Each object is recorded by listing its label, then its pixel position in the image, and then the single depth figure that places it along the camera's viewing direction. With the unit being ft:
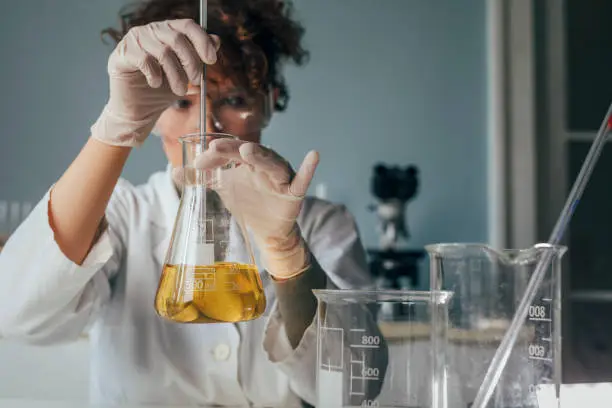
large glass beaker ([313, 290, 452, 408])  3.10
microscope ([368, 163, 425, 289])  4.56
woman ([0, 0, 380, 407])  4.02
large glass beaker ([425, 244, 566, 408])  3.24
